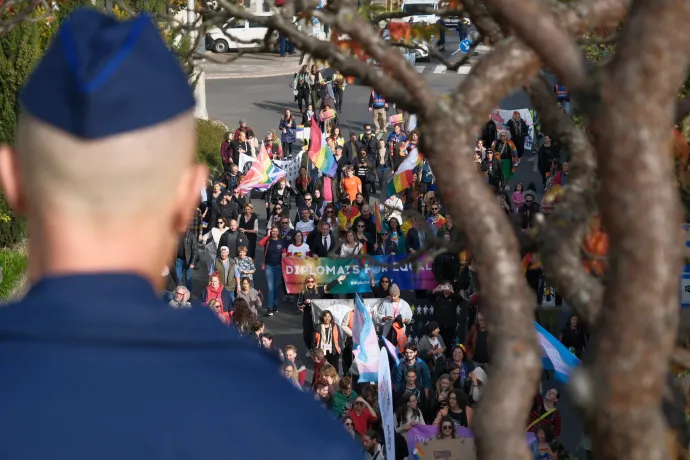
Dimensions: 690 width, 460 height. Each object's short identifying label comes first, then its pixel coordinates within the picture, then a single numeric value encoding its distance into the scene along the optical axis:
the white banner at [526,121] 26.06
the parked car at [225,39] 41.54
